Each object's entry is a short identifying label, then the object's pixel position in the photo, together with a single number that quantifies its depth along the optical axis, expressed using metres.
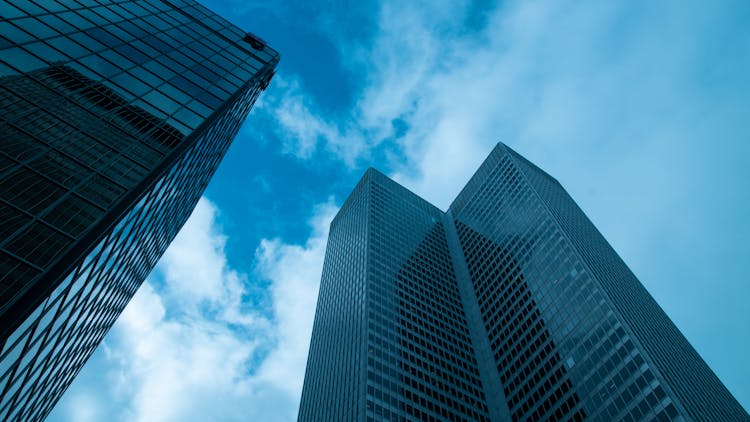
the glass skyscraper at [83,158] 16.81
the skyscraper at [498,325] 71.00
